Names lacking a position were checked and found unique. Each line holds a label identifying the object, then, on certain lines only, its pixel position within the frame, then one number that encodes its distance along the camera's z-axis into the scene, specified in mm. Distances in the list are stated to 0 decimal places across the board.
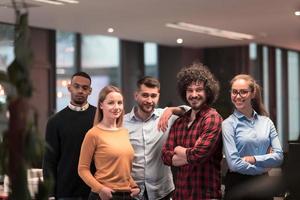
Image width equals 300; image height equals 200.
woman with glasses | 3896
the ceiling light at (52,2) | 8297
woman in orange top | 3959
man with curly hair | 3941
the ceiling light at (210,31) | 10916
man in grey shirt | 4227
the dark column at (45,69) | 11133
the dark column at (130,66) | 13453
